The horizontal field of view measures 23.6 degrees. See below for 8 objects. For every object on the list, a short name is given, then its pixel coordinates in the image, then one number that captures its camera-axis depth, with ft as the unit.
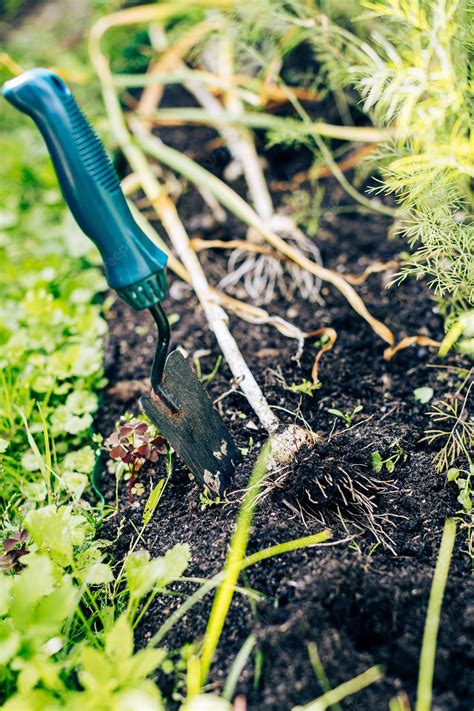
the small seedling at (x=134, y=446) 2.12
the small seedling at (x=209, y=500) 2.05
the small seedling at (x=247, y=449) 2.13
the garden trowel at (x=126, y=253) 1.92
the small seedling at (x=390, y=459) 2.07
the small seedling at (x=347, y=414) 2.16
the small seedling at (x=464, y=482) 2.00
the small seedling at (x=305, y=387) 2.20
